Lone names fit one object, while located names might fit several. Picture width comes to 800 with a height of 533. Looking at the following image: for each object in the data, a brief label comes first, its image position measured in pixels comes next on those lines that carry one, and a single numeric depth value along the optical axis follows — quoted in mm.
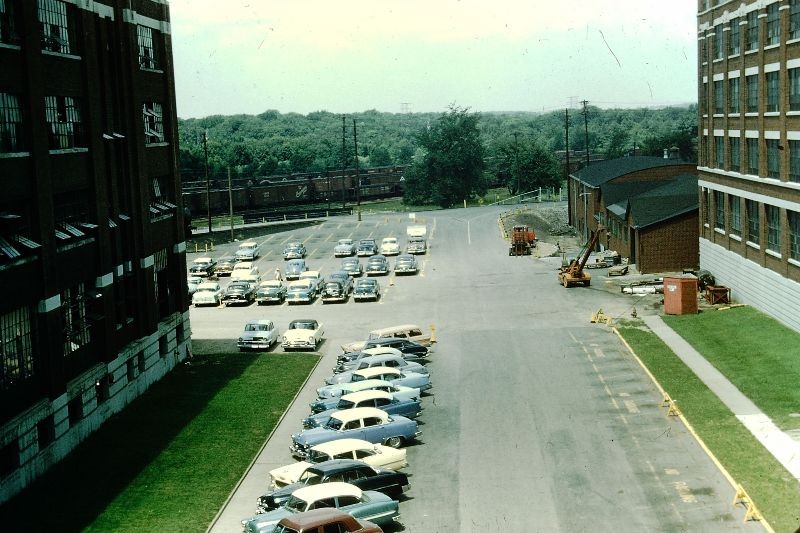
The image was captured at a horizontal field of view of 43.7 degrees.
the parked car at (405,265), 76000
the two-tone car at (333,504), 24875
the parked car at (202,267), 77500
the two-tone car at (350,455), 29203
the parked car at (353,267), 76562
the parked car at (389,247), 86625
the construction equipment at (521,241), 83812
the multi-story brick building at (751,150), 48344
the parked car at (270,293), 65625
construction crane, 66312
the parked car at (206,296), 65750
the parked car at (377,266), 76500
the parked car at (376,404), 35219
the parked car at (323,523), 22875
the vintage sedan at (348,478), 26842
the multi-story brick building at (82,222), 31516
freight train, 124188
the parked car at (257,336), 51375
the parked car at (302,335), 51062
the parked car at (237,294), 65750
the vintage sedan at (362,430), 32500
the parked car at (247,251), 84250
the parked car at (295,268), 75625
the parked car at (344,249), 87000
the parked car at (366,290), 65250
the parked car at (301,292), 65438
